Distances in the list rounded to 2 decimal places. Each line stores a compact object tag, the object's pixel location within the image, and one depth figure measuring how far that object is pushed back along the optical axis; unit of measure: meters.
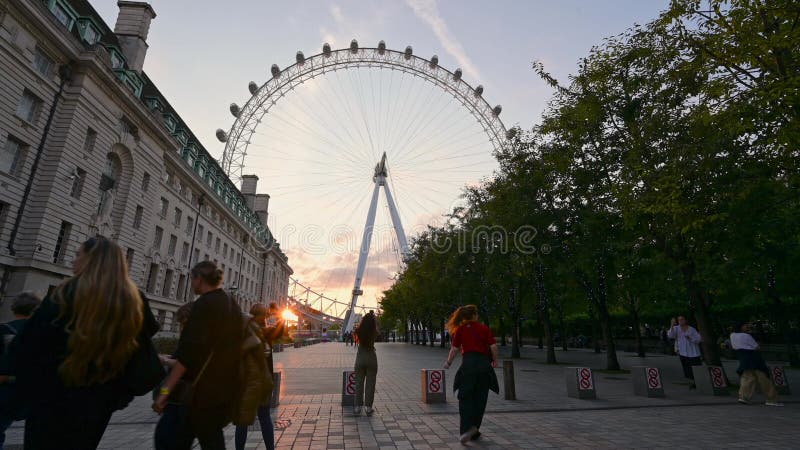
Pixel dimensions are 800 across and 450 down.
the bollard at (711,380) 13.24
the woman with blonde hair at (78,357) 2.75
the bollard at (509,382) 12.13
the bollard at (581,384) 12.34
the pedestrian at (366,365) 9.86
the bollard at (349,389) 10.79
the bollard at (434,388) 11.33
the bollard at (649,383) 12.78
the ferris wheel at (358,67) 59.62
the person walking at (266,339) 5.81
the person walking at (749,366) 11.53
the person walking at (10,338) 4.73
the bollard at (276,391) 10.38
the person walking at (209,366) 3.67
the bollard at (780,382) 13.25
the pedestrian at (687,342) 15.49
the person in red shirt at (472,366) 7.40
